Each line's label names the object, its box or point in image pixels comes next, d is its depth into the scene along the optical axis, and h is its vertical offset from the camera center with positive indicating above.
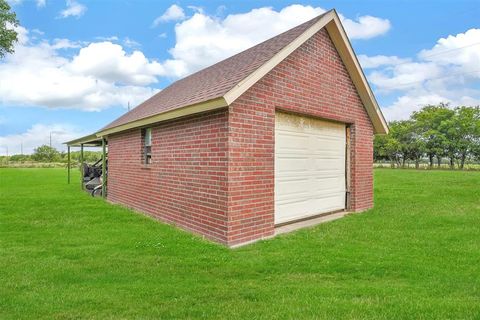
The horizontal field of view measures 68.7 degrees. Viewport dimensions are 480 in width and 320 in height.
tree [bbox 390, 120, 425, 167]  59.12 +3.08
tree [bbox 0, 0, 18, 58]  21.23 +7.94
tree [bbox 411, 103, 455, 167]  55.69 +4.85
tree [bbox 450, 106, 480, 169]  53.38 +4.06
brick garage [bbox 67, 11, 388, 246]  6.69 +0.61
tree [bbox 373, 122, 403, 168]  61.01 +1.90
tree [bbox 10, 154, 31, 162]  81.56 +0.18
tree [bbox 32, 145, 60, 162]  88.69 +0.95
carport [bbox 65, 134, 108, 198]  14.47 +0.77
